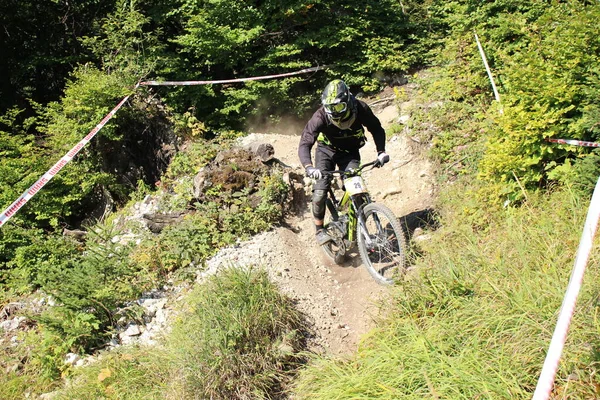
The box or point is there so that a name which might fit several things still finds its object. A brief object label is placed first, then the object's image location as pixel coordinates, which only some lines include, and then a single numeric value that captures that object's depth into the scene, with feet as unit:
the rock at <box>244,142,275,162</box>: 24.72
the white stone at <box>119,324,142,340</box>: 16.28
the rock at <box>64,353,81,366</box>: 15.43
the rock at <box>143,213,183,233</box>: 22.40
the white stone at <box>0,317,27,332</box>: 19.06
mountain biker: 16.10
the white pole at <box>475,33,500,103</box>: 21.56
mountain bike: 15.88
